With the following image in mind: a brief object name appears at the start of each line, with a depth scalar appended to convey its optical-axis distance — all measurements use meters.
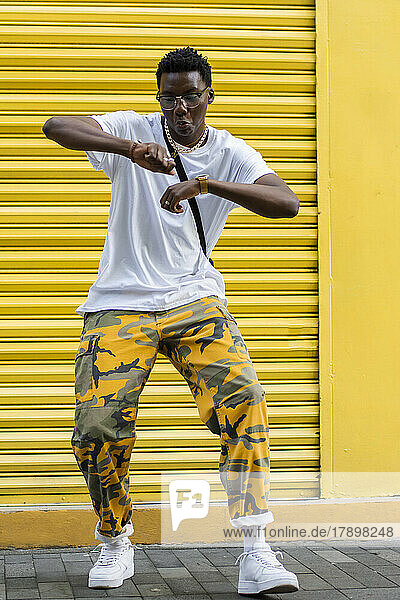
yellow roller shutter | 4.65
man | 3.33
